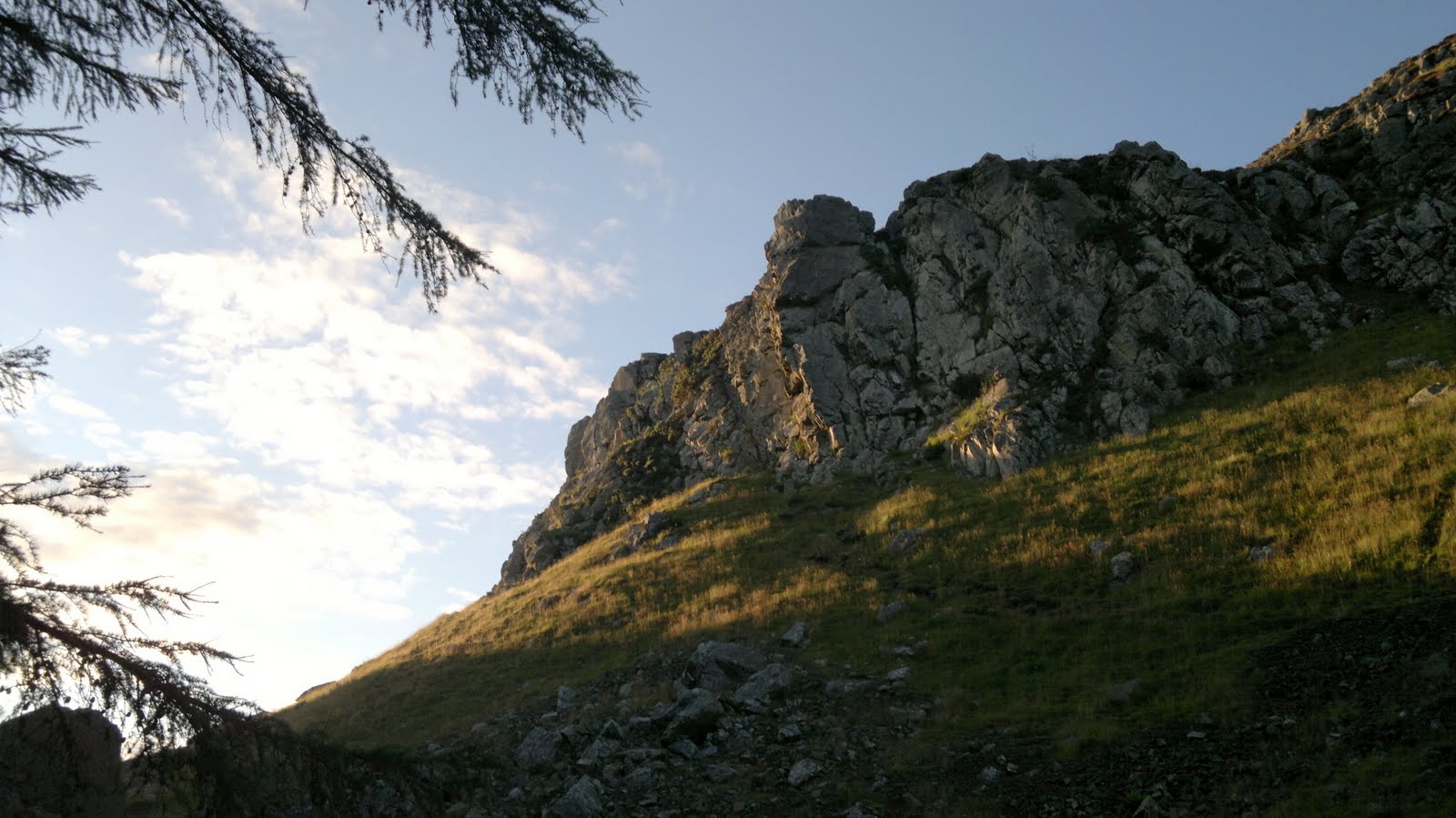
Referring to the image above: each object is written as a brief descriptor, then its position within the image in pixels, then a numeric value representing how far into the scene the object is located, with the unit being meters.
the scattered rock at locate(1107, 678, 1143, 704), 11.23
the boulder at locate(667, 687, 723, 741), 12.28
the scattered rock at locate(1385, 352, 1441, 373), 22.23
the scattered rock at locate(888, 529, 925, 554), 22.34
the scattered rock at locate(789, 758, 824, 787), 10.44
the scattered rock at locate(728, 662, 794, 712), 13.18
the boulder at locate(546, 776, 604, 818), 9.88
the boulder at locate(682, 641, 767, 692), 14.59
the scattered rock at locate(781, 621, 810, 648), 16.83
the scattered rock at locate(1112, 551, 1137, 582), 16.31
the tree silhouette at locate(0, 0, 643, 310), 5.68
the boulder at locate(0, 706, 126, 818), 4.95
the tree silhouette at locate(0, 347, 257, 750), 4.80
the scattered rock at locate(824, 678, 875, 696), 13.63
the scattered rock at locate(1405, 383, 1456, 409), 18.49
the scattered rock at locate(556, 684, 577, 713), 16.02
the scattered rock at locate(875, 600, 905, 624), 17.44
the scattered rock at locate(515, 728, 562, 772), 11.86
